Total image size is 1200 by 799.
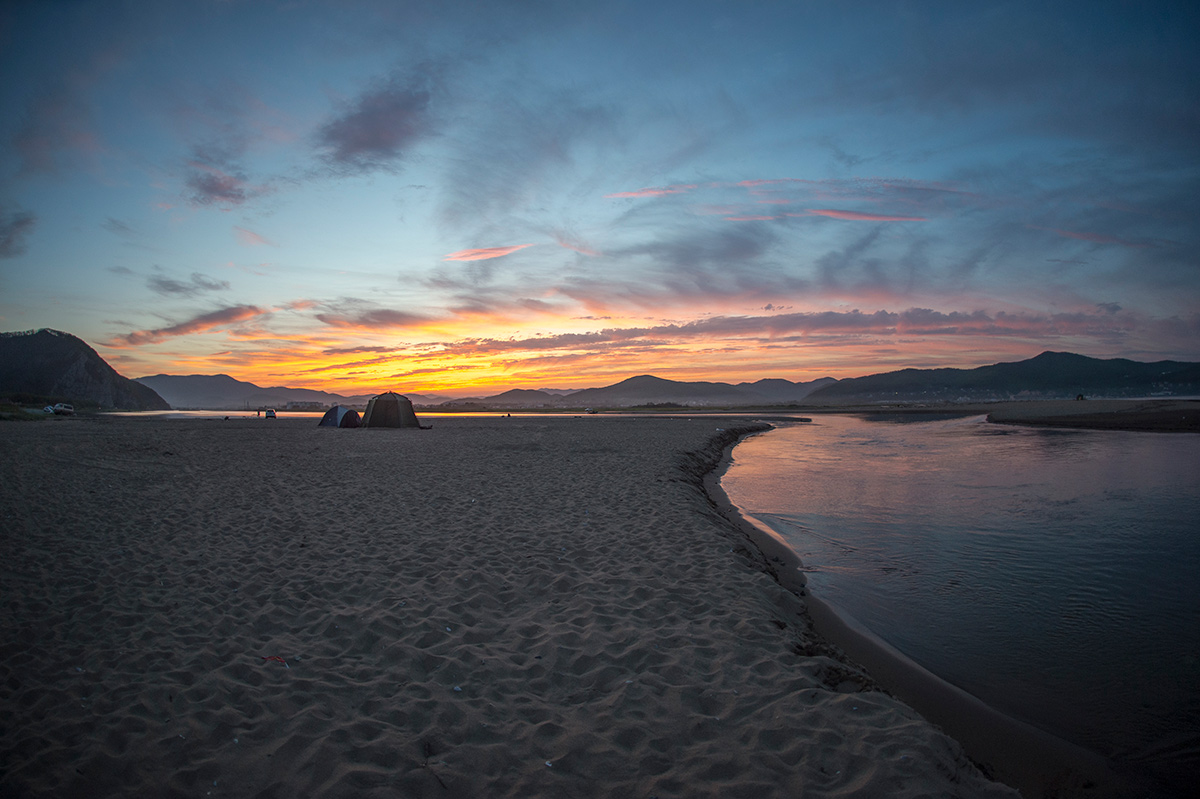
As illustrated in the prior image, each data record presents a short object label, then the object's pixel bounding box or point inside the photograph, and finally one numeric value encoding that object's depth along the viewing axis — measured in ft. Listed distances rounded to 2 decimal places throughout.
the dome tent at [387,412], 114.01
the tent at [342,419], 114.83
